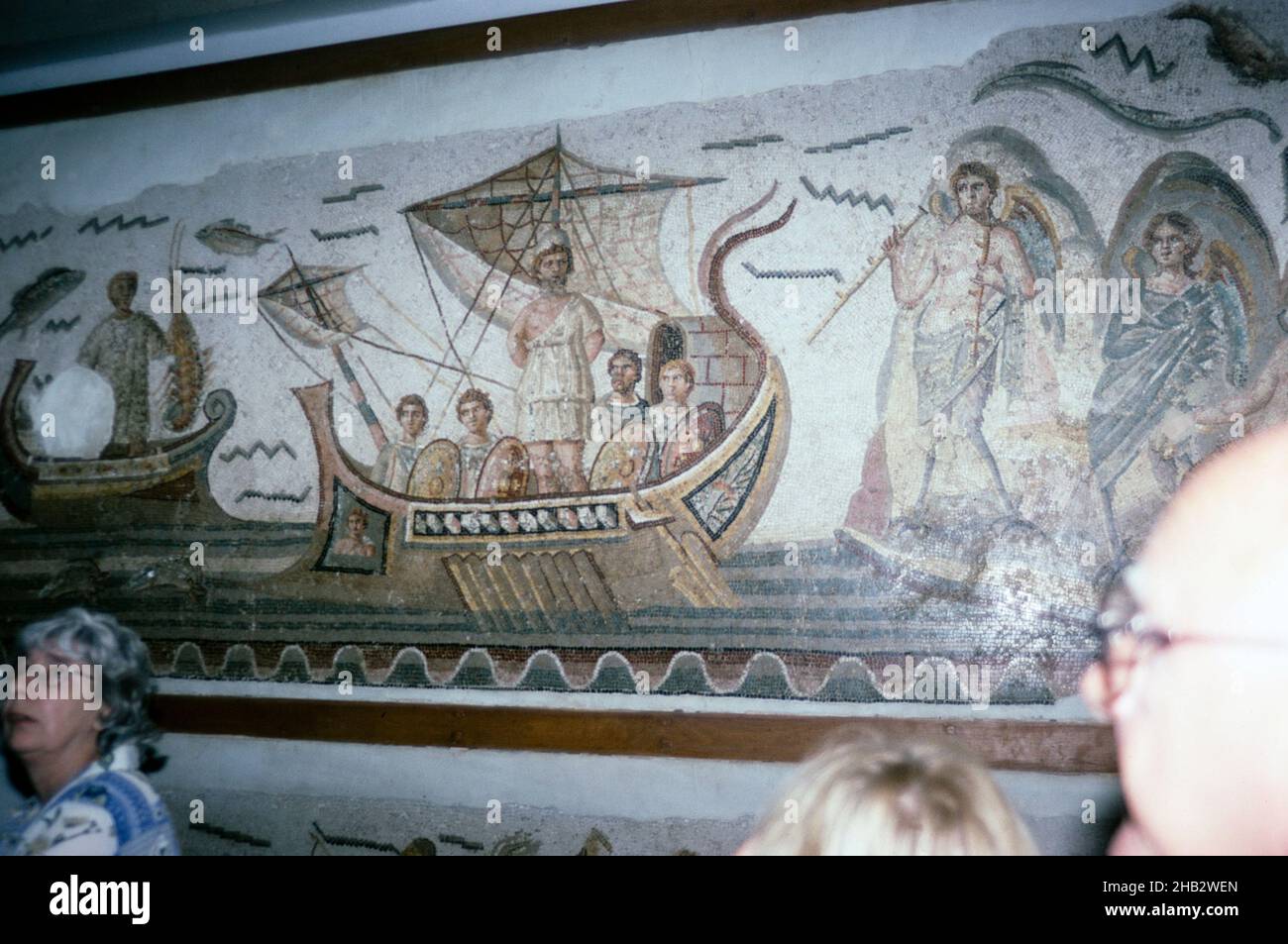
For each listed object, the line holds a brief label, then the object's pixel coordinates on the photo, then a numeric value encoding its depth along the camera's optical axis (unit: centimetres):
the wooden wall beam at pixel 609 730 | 293
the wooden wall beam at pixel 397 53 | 346
